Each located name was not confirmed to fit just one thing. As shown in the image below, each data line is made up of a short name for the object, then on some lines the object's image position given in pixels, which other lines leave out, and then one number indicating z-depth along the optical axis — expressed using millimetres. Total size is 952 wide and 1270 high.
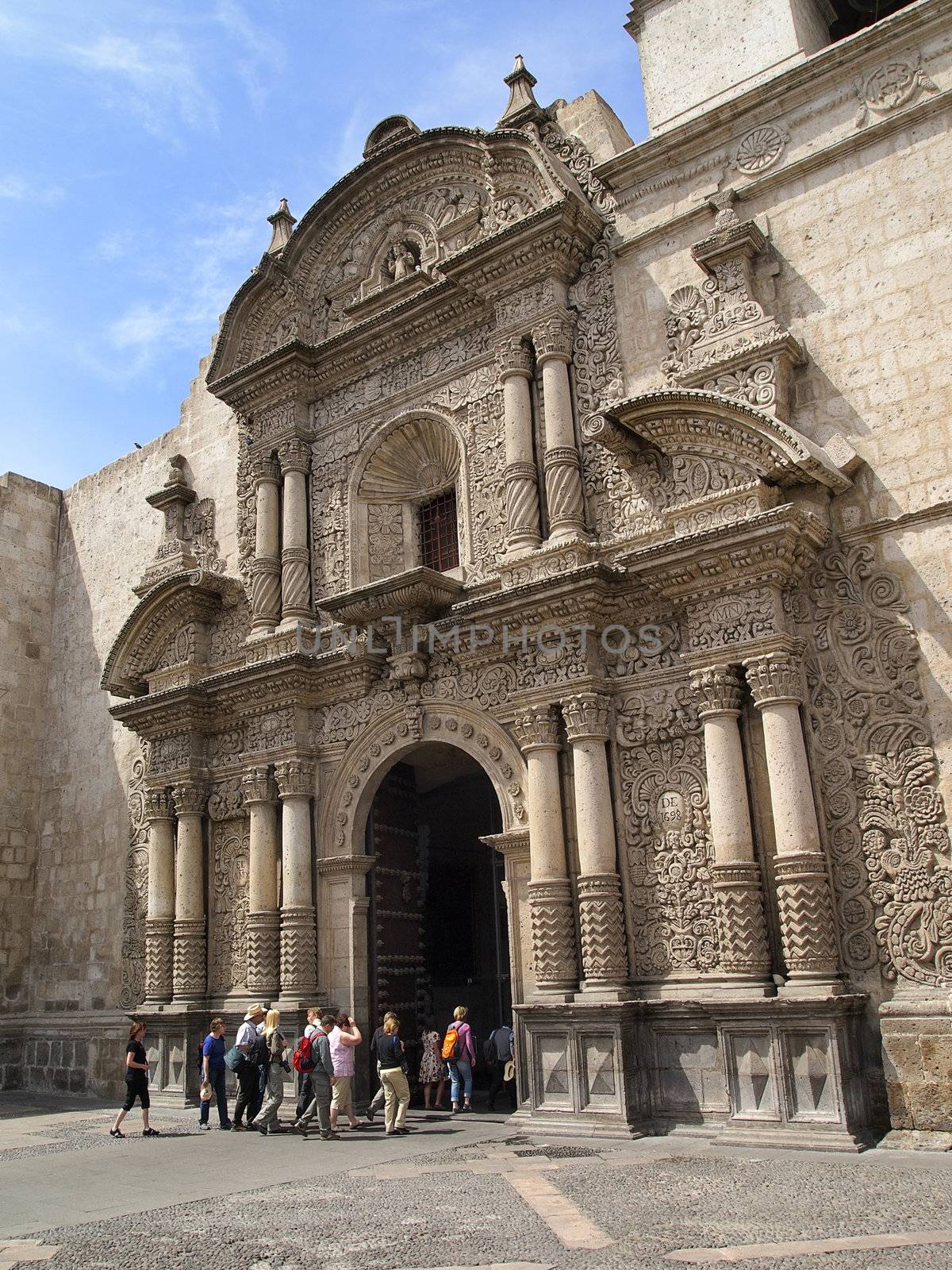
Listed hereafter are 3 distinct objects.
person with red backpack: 9547
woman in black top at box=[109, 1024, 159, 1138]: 9836
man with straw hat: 10047
